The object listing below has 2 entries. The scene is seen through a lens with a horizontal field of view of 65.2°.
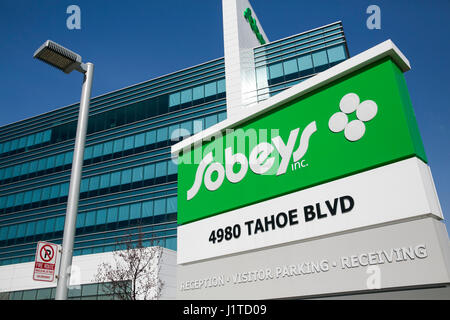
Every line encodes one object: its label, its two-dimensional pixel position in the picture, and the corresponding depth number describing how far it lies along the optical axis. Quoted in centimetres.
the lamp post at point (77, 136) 568
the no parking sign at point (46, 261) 545
